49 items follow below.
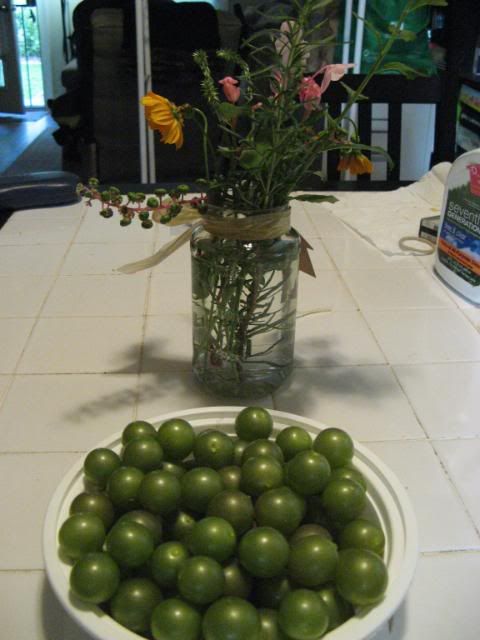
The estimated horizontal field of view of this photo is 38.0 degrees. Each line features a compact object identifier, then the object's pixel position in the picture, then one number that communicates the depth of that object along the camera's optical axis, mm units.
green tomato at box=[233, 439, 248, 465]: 556
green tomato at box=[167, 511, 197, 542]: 492
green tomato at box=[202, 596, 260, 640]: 398
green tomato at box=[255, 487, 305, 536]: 472
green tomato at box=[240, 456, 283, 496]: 499
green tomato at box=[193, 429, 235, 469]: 542
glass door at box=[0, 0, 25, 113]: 4992
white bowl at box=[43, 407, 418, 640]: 415
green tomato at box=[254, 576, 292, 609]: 446
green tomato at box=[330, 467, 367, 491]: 514
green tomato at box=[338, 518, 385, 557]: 465
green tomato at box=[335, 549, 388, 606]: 423
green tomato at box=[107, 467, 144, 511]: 500
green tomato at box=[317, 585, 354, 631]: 428
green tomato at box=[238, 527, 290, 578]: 437
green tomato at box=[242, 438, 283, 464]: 531
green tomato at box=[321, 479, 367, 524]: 485
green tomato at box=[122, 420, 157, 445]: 559
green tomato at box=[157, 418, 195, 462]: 554
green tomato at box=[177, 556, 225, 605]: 418
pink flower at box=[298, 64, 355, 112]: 624
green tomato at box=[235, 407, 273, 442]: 578
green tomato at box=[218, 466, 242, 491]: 516
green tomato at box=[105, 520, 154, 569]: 444
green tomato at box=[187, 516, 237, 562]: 446
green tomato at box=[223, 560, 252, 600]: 442
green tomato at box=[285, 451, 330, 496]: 497
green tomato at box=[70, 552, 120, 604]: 421
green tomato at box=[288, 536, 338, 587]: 436
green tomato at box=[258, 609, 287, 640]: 419
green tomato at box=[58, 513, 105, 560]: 450
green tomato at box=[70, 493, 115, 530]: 487
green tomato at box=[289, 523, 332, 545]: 469
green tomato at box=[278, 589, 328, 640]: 403
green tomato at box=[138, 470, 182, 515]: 487
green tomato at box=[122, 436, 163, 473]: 529
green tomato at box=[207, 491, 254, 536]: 471
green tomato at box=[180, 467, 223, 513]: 496
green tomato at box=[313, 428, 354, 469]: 535
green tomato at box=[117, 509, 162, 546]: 476
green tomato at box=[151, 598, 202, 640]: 406
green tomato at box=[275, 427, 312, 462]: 551
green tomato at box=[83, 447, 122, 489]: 521
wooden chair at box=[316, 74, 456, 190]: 1609
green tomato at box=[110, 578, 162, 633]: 422
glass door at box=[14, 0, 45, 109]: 5297
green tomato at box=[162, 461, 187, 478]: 540
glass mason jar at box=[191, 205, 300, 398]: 700
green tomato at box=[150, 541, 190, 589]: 439
